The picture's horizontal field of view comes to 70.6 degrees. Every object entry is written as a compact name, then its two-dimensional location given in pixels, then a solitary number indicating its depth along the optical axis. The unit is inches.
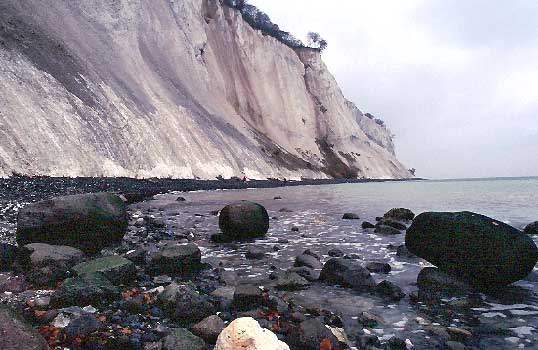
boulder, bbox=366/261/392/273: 337.4
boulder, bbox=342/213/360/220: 708.7
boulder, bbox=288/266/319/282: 307.9
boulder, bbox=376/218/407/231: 581.2
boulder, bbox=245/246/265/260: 380.0
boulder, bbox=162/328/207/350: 172.2
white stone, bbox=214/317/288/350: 154.9
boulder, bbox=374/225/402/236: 541.3
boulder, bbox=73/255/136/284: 253.3
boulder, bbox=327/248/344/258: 394.7
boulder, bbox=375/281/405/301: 266.0
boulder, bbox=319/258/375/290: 289.1
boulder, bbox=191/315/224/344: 188.7
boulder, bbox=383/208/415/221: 698.1
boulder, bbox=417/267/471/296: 280.4
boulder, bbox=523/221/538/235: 553.2
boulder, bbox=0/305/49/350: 138.9
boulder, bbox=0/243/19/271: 270.7
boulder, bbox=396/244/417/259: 389.4
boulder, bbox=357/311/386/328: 219.0
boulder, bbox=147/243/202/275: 298.8
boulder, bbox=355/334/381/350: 193.5
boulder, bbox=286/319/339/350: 184.9
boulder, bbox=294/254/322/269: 348.0
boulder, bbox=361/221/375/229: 591.1
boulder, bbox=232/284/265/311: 235.1
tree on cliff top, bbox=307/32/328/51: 3740.2
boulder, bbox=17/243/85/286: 249.1
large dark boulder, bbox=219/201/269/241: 465.7
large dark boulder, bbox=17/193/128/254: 329.7
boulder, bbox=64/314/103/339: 177.5
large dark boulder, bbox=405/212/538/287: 287.1
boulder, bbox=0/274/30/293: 234.2
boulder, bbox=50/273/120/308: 211.0
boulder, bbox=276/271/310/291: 282.7
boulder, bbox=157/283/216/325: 210.1
